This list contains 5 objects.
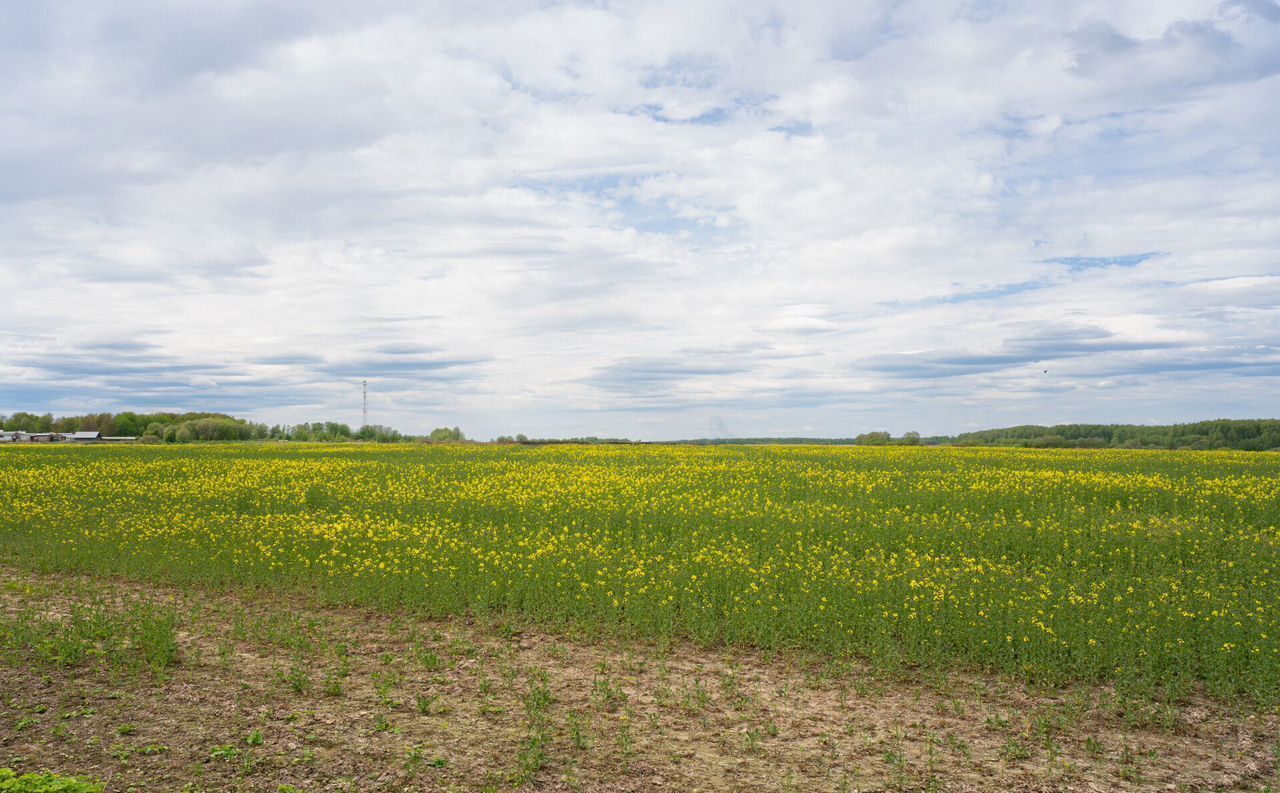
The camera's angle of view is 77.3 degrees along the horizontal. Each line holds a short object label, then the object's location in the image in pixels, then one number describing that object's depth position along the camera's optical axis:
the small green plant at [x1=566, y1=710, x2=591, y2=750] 7.49
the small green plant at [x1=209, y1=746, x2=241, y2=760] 7.27
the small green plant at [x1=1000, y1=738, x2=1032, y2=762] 7.52
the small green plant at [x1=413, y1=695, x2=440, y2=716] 8.33
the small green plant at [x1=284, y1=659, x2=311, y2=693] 9.03
